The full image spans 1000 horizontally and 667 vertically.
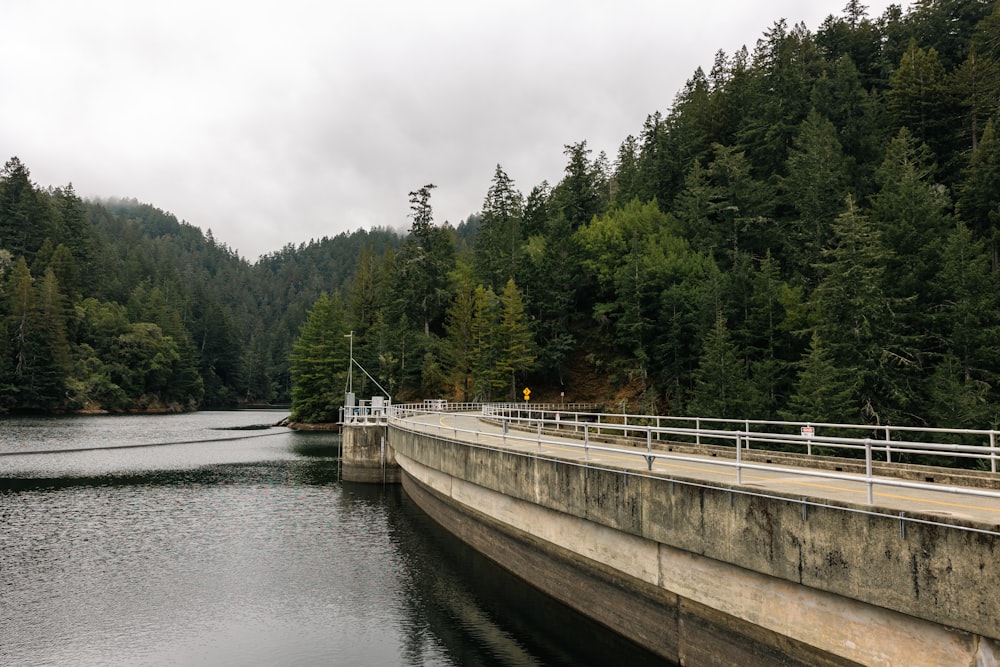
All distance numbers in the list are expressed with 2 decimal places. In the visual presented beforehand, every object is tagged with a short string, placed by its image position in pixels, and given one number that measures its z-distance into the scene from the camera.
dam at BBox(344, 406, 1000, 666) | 9.08
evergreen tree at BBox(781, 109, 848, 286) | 59.94
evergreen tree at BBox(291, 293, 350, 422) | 99.75
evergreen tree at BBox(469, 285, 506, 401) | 76.19
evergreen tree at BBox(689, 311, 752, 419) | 49.66
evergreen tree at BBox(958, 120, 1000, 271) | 49.81
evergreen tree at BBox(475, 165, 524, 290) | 91.69
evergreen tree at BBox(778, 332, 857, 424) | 38.25
